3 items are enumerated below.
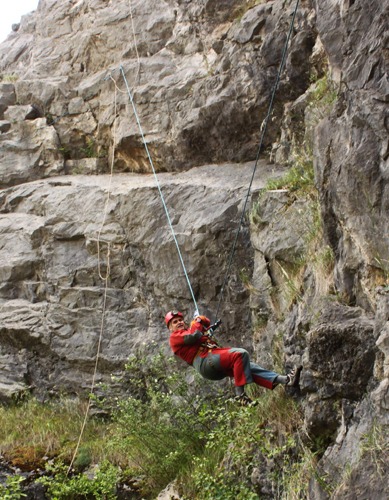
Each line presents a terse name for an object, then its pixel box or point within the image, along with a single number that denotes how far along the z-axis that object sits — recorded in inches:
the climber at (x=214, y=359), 259.4
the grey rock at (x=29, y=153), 488.1
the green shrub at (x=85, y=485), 317.7
